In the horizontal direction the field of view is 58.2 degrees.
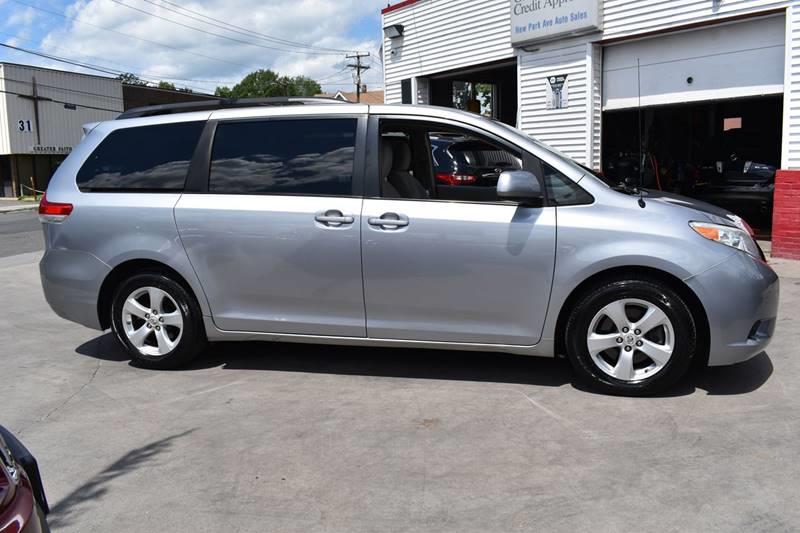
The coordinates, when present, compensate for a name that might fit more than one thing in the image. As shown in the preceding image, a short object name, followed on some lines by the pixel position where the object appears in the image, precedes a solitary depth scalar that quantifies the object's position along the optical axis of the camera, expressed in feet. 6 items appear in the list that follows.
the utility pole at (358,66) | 222.69
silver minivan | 14.65
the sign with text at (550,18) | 38.37
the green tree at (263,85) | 315.37
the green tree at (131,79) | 294.25
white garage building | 32.99
